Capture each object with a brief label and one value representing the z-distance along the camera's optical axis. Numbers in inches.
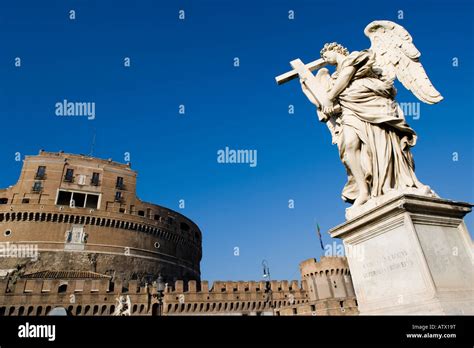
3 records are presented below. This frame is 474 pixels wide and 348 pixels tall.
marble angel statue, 155.2
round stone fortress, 1752.0
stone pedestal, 116.9
